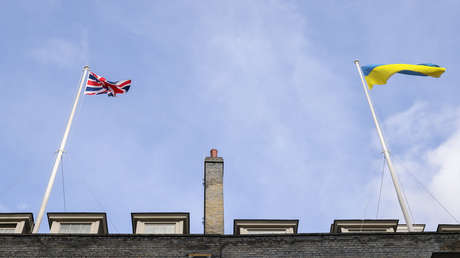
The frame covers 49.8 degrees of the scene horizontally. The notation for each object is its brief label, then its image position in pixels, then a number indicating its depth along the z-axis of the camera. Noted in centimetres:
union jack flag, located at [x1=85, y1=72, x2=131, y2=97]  2559
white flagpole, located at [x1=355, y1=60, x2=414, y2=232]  1914
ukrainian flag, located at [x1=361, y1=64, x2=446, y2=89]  2458
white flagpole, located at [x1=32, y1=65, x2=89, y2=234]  1883
